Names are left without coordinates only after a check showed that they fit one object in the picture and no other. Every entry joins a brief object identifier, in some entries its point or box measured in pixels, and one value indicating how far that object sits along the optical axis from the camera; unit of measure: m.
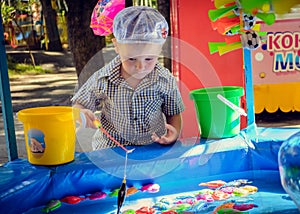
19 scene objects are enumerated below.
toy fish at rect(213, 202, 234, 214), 2.34
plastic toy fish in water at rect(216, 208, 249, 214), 2.29
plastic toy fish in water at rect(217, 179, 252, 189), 2.68
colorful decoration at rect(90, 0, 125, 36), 3.33
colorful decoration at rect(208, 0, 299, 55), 2.83
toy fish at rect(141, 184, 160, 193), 2.64
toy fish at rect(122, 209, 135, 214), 2.36
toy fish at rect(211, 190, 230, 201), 2.48
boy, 2.57
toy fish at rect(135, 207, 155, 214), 2.36
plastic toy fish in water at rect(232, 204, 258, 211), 2.34
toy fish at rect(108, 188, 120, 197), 2.59
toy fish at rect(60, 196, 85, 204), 2.50
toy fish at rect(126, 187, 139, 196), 2.60
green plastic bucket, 2.94
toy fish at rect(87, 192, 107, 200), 2.56
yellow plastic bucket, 2.52
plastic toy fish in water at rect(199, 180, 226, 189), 2.68
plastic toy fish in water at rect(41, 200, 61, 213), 2.40
